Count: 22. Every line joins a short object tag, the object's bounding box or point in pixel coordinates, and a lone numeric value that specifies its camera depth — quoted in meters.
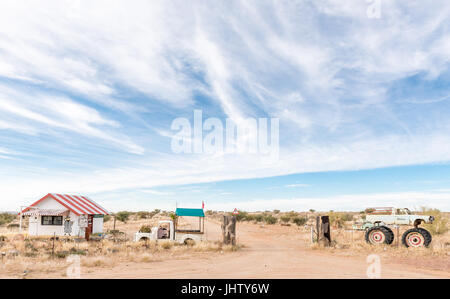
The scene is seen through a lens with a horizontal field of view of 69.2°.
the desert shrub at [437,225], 24.59
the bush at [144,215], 63.00
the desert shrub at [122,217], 52.06
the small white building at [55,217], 25.83
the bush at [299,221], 42.69
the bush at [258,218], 52.22
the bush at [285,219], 46.97
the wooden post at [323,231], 19.08
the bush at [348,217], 47.12
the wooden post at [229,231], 18.92
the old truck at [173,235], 19.88
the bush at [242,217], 55.84
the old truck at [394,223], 17.56
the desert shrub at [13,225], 39.08
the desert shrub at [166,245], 18.40
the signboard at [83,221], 24.42
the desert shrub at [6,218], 44.34
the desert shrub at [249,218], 54.70
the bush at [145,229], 22.47
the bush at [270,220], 47.47
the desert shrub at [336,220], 35.00
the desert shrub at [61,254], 14.95
